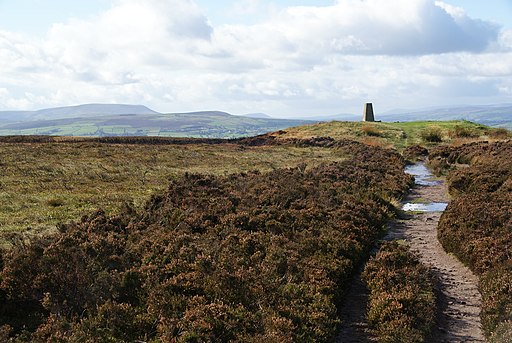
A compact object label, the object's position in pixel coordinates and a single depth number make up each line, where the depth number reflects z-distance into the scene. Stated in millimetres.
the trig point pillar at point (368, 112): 86438
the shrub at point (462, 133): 59312
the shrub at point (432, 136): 58312
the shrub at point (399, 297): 9344
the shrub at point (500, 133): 55094
